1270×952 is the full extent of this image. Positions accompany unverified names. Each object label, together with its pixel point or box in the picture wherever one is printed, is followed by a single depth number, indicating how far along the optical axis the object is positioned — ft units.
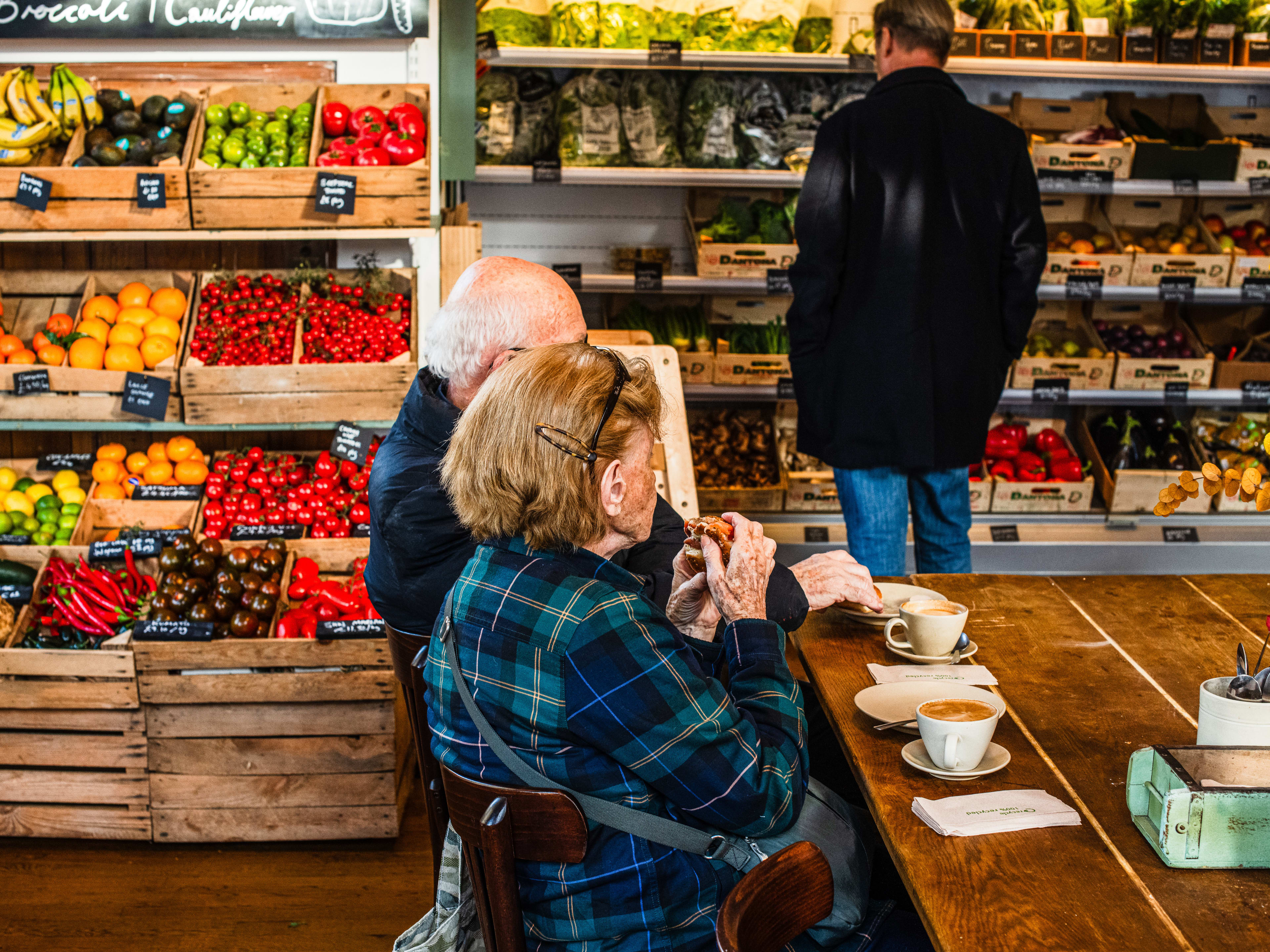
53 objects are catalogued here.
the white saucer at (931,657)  5.81
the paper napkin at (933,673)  5.57
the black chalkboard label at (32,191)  10.15
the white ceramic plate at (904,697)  5.08
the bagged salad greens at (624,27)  14.34
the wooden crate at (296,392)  10.52
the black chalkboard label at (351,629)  9.23
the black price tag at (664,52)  14.02
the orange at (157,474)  11.28
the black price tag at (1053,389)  15.20
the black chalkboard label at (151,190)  10.21
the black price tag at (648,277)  14.52
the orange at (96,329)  10.82
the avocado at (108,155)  10.62
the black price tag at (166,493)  11.14
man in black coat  9.98
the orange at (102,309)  11.16
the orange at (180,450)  11.49
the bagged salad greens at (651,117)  14.76
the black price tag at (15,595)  10.05
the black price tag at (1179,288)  15.10
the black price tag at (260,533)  10.66
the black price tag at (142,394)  10.43
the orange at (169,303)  11.30
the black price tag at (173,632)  9.32
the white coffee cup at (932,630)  5.76
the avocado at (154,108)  11.06
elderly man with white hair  6.13
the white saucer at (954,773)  4.49
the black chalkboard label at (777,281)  14.52
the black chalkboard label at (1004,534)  15.35
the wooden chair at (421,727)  5.41
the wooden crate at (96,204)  10.23
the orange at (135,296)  11.32
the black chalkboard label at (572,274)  14.53
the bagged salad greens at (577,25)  14.26
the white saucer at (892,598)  6.43
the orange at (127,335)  10.76
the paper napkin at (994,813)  4.19
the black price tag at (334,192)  10.19
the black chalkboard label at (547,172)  14.17
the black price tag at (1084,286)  14.98
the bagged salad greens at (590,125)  14.52
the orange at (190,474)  11.36
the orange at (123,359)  10.62
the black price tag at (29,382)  10.49
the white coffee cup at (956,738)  4.45
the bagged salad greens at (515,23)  14.32
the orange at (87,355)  10.64
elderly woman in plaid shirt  4.11
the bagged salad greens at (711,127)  14.83
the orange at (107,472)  11.35
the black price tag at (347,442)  10.68
